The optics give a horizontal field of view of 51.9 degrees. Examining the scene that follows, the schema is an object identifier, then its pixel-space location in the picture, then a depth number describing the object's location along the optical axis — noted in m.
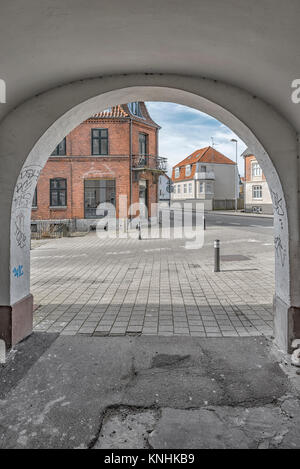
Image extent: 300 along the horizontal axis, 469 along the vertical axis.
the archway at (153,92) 3.95
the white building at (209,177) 54.59
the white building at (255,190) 38.19
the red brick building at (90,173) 21.67
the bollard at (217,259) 9.00
